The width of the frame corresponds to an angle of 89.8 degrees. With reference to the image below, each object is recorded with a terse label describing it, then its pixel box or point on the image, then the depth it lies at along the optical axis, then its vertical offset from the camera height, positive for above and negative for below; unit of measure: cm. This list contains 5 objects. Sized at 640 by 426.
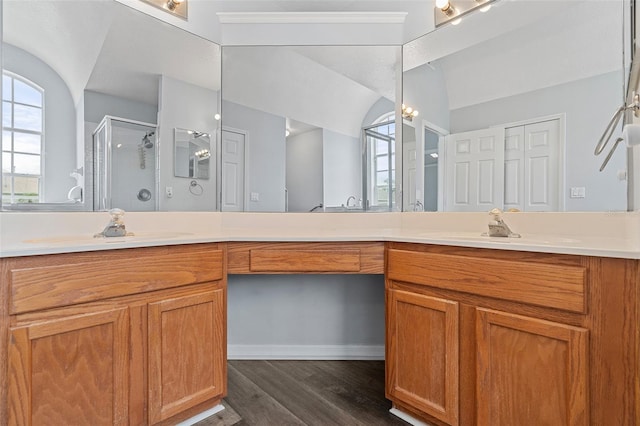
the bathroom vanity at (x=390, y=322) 96 -39
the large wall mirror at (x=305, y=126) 204 +56
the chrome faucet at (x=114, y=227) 145 -7
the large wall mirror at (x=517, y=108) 139 +53
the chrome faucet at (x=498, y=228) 141 -6
